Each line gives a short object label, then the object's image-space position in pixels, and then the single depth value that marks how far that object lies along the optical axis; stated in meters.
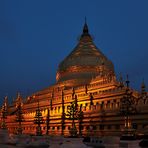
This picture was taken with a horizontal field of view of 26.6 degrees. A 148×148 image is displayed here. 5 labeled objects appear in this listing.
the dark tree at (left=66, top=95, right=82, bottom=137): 30.83
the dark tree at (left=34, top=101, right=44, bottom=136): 36.34
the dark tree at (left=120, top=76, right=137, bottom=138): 25.58
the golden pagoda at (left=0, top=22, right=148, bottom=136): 36.56
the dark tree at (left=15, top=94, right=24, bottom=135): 44.85
